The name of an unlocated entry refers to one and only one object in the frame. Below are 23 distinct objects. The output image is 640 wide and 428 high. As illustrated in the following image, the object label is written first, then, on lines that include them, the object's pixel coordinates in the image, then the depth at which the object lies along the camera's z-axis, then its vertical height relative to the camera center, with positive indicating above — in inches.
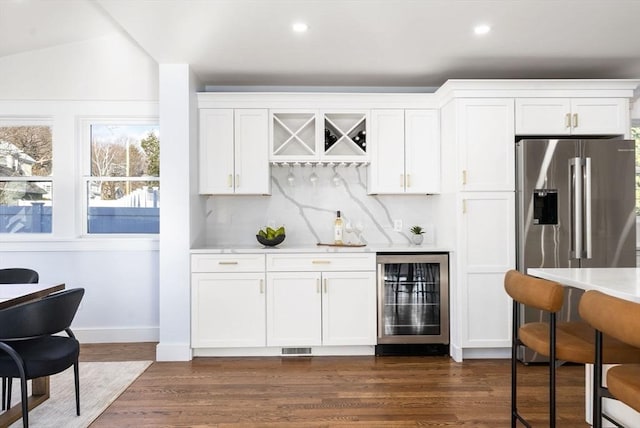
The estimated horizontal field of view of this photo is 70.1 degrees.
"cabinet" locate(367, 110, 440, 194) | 168.2 +24.2
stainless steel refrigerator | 144.5 +2.0
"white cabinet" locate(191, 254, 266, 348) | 154.2 -30.1
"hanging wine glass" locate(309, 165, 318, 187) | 178.5 +14.0
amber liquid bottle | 173.0 -6.5
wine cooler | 156.8 -31.5
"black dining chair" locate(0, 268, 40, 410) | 128.9 -17.9
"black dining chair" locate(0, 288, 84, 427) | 90.7 -25.4
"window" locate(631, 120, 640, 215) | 184.4 +27.6
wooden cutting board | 169.0 -12.0
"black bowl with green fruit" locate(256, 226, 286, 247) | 164.6 -8.7
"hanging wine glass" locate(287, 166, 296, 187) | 178.4 +13.6
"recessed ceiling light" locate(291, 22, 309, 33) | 125.9 +52.0
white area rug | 108.6 -49.2
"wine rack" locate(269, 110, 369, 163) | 167.5 +29.1
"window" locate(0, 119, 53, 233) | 177.0 +14.9
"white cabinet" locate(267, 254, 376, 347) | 155.3 -29.7
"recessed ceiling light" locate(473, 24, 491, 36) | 127.0 +51.8
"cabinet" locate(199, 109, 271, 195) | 165.3 +22.5
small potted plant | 173.0 -8.5
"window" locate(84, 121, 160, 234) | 179.6 +13.5
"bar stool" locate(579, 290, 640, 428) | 60.3 -16.6
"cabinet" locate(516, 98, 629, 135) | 154.1 +32.6
